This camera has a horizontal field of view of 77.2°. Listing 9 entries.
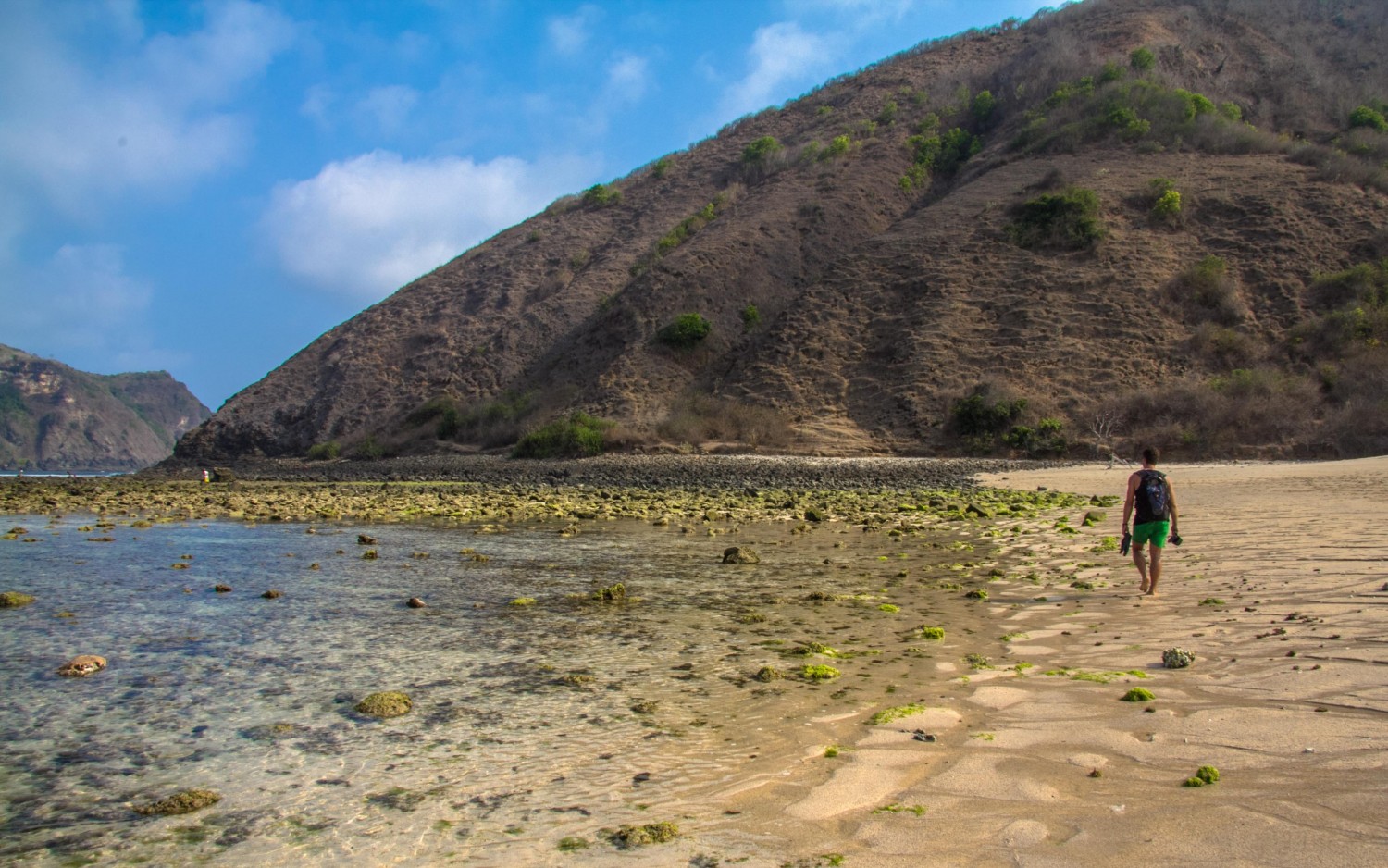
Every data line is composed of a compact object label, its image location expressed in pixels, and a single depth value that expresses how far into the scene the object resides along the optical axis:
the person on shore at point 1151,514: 8.88
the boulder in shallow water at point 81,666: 6.60
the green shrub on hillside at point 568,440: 40.28
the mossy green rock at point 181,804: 4.20
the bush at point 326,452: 52.19
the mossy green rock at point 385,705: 5.66
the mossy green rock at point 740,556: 11.92
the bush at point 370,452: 50.88
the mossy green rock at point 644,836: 3.75
